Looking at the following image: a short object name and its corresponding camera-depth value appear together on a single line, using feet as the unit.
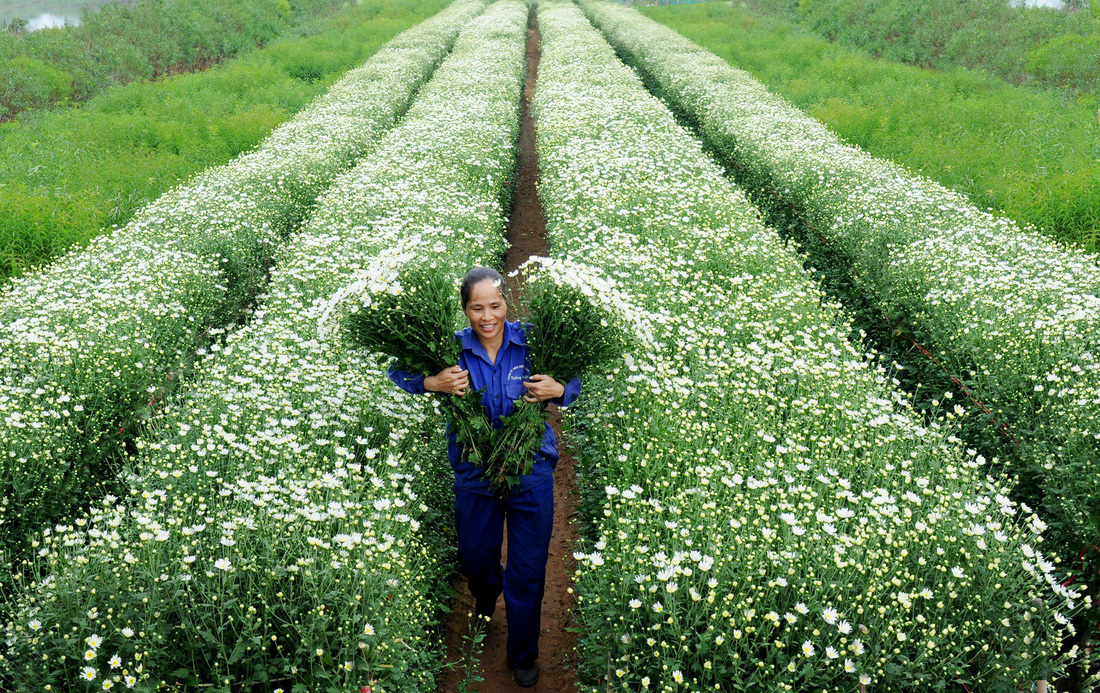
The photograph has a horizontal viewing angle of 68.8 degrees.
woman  13.73
